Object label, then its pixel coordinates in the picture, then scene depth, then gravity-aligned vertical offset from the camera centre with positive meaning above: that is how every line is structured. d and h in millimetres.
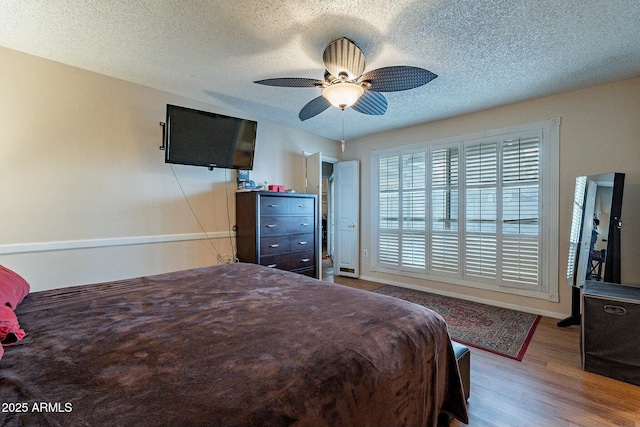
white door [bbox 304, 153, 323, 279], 4039 +438
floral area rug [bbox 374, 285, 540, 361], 2500 -1250
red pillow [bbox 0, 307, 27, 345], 977 -439
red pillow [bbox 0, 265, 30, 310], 1253 -400
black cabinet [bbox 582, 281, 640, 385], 1937 -919
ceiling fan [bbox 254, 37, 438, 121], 1948 +926
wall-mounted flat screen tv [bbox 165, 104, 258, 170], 2788 +736
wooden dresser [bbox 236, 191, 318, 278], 3299 -300
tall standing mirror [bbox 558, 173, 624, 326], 2521 -241
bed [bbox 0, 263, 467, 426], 696 -498
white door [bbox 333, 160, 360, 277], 4922 -216
